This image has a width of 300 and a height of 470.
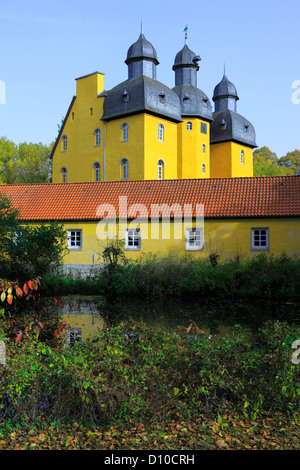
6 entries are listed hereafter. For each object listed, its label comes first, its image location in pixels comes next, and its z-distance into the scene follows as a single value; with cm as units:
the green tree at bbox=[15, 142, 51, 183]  5269
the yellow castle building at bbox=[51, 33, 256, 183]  3312
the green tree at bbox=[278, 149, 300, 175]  6047
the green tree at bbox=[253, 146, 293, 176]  5419
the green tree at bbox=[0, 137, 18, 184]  5212
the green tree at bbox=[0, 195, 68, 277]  1945
